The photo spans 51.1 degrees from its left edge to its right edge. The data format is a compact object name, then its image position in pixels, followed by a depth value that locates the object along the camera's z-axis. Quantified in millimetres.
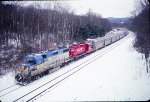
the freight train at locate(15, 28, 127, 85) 19938
